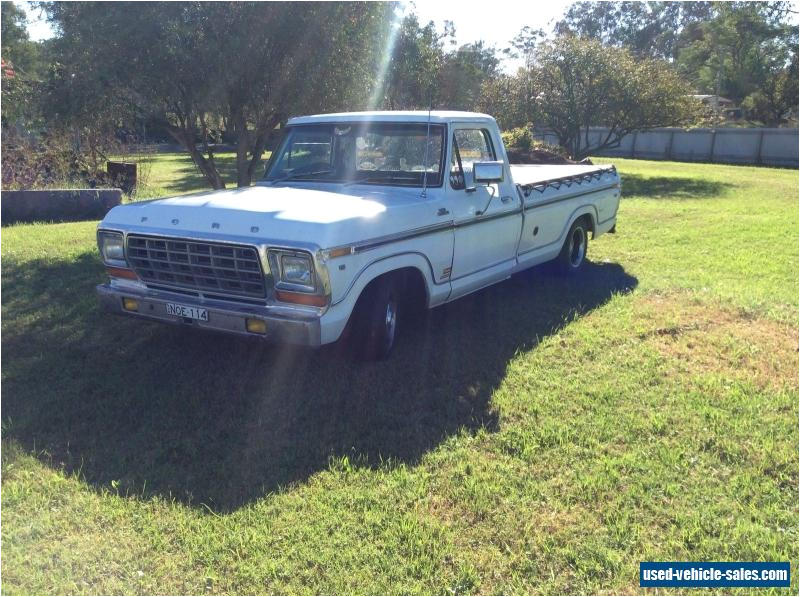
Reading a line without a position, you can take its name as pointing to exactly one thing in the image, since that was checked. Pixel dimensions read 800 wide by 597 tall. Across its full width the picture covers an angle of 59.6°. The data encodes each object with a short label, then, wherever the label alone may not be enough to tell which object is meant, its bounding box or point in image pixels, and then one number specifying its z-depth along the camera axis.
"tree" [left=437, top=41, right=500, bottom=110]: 29.67
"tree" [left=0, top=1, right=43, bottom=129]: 8.70
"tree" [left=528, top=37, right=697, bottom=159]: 20.73
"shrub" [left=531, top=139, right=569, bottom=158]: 21.17
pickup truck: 4.41
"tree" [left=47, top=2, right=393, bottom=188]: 7.62
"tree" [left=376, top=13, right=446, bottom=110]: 11.55
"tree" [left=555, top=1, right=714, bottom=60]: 67.50
